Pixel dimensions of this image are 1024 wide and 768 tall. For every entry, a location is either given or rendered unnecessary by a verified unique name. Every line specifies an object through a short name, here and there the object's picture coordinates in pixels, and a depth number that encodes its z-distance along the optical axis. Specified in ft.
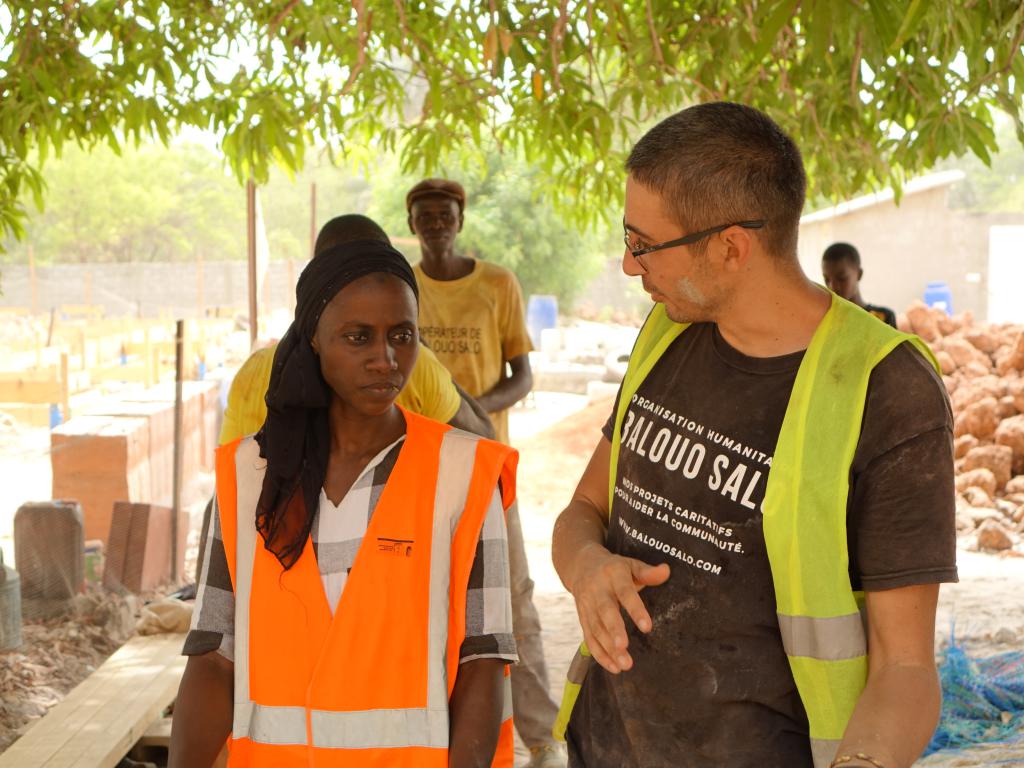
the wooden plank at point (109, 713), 11.36
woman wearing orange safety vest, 6.11
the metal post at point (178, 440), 21.71
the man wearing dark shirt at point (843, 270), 20.54
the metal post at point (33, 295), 60.49
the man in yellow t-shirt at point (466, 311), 14.08
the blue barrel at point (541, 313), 76.84
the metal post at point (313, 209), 33.27
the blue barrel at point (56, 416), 31.90
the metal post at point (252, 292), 26.48
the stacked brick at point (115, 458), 23.34
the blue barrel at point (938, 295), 63.05
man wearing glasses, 4.90
